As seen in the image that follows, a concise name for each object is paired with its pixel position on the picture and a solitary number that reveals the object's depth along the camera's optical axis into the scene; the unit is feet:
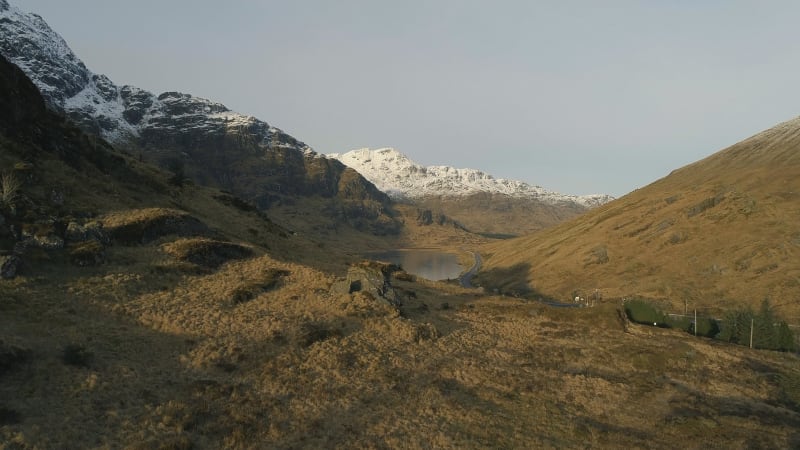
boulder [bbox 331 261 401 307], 131.95
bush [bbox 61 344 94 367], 70.38
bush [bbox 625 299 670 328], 191.93
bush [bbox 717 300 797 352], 168.35
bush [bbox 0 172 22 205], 117.19
